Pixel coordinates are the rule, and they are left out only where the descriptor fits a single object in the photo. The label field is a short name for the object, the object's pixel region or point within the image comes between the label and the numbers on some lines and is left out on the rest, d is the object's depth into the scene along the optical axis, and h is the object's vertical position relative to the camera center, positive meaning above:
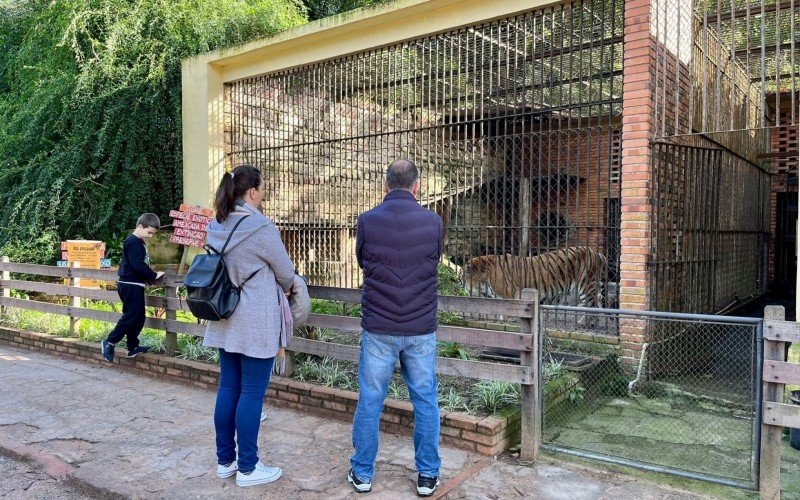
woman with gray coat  3.57 -0.50
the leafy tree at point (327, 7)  18.66 +6.97
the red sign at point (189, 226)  9.09 +0.10
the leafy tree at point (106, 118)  10.85 +2.10
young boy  6.34 -0.47
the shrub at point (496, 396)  4.64 -1.26
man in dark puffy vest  3.44 -0.46
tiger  7.91 -0.59
